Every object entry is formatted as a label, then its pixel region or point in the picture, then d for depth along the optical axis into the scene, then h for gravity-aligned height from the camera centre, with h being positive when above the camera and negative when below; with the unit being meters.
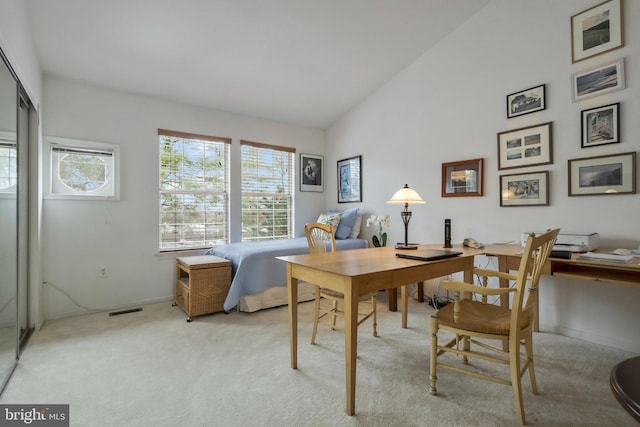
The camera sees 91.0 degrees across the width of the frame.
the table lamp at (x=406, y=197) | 2.67 +0.14
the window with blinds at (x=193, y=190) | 3.72 +0.30
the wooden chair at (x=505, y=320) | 1.56 -0.60
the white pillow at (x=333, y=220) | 4.36 -0.08
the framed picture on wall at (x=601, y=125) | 2.36 +0.67
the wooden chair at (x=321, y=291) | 2.45 -0.62
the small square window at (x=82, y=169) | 3.09 +0.47
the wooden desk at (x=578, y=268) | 1.90 -0.39
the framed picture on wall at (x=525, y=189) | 2.74 +0.22
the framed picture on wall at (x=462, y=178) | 3.20 +0.37
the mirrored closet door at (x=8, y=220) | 1.89 -0.03
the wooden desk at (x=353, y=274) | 1.62 -0.36
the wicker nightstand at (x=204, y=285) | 3.04 -0.71
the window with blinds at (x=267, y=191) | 4.33 +0.33
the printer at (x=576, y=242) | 2.24 -0.21
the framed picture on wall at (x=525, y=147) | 2.72 +0.60
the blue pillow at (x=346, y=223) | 4.30 -0.13
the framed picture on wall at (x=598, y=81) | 2.35 +1.02
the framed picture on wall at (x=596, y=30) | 2.35 +1.42
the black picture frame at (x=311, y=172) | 4.83 +0.65
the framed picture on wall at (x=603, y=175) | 2.30 +0.29
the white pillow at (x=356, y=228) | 4.35 -0.20
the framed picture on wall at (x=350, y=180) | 4.50 +0.51
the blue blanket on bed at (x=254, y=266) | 3.11 -0.54
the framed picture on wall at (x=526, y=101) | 2.74 +1.01
